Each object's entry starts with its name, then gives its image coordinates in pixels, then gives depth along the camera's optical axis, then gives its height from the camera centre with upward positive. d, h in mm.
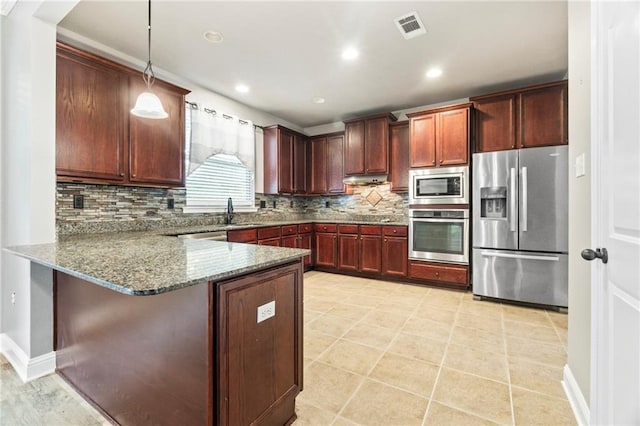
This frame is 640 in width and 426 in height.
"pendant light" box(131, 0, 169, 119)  1935 +723
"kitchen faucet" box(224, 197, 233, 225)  4027 -37
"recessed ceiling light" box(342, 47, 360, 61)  2912 +1650
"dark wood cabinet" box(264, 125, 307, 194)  4707 +864
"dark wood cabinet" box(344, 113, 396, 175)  4496 +1086
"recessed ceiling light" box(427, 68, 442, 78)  3342 +1660
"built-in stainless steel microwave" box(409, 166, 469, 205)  3703 +353
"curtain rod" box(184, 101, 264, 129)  3549 +1344
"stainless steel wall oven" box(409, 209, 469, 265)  3707 -320
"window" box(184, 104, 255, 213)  3610 +680
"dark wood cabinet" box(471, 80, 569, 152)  3252 +1132
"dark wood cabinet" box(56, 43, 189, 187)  2225 +747
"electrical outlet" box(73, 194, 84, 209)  2529 +92
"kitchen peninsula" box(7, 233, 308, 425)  1097 -545
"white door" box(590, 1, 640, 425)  884 +5
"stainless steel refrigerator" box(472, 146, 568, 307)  3045 -152
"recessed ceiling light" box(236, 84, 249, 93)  3742 +1649
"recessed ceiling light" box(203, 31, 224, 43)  2611 +1637
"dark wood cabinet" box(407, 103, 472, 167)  3711 +1023
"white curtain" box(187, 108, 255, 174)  3623 +1029
